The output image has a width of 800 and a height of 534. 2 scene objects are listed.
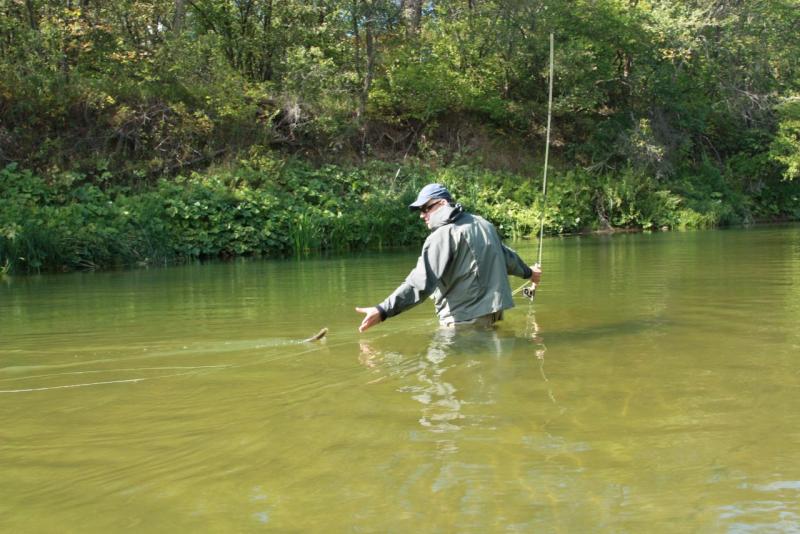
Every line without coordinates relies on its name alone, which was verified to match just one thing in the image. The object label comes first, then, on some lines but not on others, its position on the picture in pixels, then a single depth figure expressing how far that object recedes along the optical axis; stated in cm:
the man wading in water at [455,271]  642
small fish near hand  691
